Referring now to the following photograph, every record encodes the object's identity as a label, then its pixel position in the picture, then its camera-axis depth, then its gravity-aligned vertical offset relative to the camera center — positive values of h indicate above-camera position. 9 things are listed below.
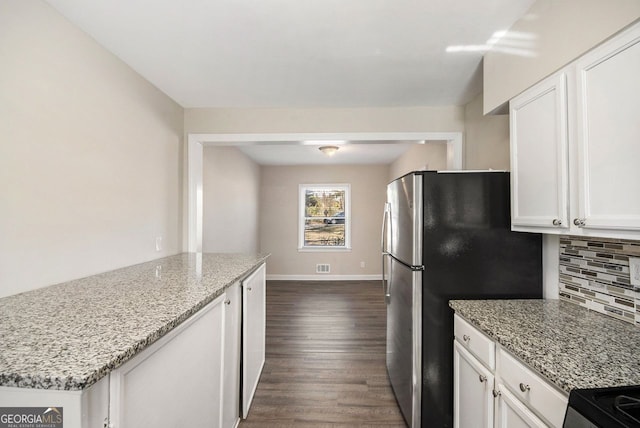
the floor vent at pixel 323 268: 6.30 -1.08
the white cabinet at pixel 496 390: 0.95 -0.66
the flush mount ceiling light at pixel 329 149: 4.19 +0.99
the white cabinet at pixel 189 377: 0.83 -0.58
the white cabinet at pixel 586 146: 0.99 +0.29
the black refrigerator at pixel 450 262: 1.70 -0.25
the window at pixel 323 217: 6.38 +0.01
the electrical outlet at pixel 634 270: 1.22 -0.22
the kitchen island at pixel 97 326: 0.66 -0.34
